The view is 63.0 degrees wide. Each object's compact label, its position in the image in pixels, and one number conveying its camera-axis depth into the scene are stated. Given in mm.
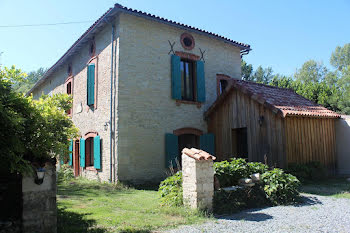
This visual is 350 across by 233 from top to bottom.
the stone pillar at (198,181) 5902
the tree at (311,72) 39000
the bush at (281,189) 6797
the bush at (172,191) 6398
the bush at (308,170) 9305
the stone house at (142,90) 10555
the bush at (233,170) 6992
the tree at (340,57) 37375
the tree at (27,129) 3912
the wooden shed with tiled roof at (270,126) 9852
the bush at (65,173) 12000
